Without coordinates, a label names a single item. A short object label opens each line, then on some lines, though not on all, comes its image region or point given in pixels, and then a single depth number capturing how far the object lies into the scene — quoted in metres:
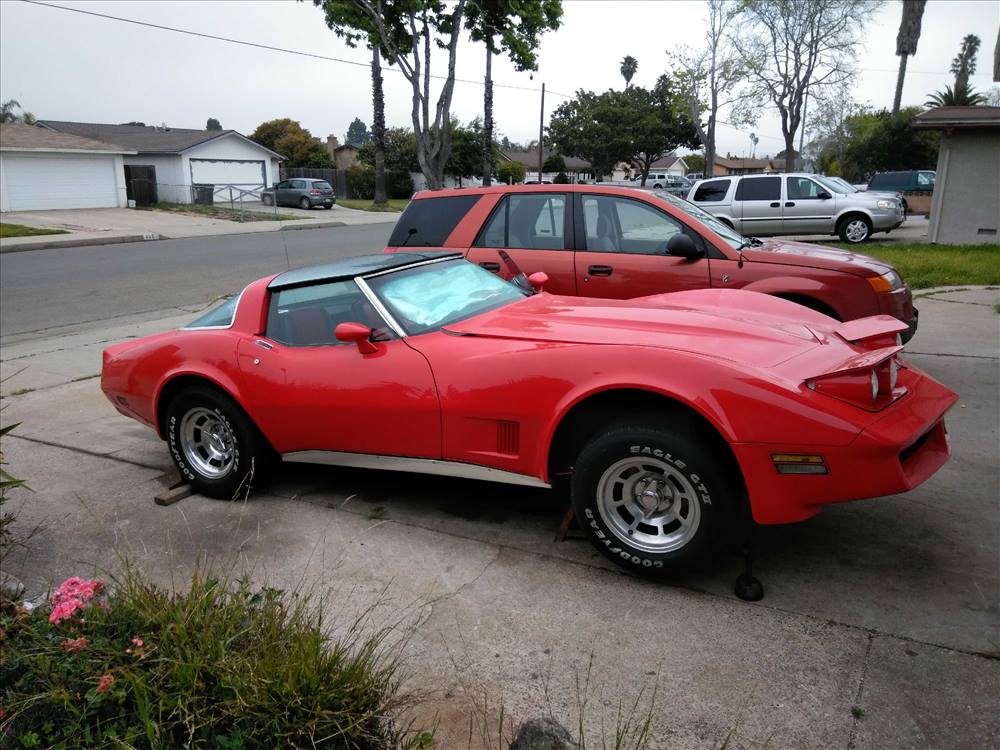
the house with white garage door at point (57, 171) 35.20
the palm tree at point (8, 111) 88.12
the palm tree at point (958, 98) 44.78
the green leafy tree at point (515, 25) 35.00
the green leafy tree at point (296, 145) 60.33
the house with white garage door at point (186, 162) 42.44
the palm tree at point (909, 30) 54.41
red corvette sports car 3.20
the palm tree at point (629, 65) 117.19
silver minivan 18.19
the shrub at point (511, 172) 62.16
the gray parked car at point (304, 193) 42.66
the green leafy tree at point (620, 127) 69.38
